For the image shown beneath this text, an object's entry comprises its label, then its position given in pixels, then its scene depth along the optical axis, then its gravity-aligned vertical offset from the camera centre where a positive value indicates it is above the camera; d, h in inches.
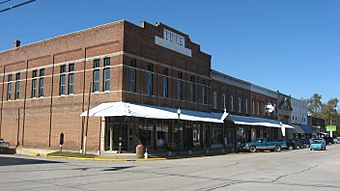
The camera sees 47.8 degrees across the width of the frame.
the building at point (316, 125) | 4004.2 +83.6
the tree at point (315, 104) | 6190.9 +460.9
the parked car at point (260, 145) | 1807.3 -59.1
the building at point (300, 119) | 3342.8 +125.4
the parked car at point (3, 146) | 1476.9 -56.5
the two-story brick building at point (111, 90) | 1342.3 +166.8
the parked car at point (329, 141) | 3317.9 -70.6
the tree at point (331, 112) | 5762.8 +316.4
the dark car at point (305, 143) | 2541.8 -67.6
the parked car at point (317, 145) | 2038.6 -64.7
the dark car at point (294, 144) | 2103.8 -65.0
